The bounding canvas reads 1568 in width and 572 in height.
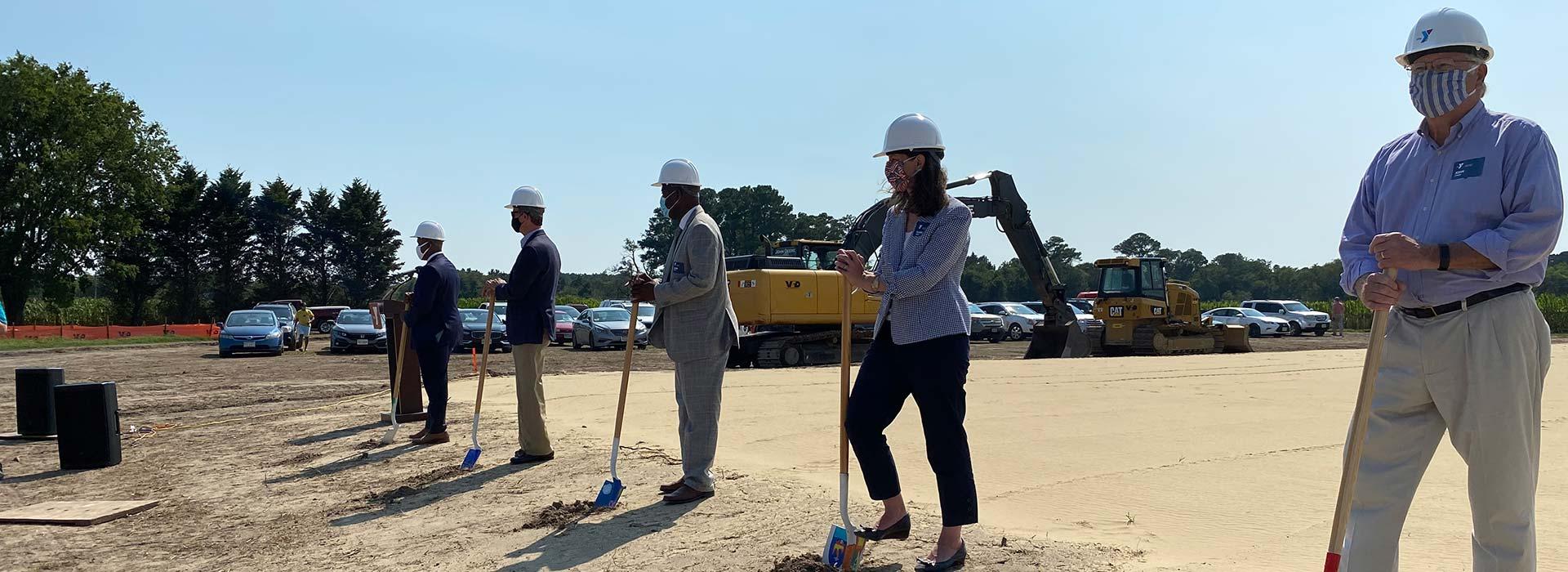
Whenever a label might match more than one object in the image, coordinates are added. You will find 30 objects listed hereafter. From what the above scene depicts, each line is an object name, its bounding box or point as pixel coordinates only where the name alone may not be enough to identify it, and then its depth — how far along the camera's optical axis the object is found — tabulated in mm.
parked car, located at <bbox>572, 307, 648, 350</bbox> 29781
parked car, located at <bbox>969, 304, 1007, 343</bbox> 37344
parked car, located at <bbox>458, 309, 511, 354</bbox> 27797
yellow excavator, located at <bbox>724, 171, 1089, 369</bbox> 22016
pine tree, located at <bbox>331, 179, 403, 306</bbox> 71812
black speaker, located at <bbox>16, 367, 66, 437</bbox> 10281
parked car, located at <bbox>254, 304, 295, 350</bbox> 32938
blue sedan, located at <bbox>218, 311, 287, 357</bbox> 28625
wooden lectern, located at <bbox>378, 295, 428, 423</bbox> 10367
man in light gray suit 5828
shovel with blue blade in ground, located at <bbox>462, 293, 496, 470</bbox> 7500
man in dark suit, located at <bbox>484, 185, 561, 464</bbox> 7566
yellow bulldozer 27578
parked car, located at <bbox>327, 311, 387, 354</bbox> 28609
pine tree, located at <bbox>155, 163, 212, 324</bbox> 63062
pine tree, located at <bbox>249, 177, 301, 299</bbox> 68438
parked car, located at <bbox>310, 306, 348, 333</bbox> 48844
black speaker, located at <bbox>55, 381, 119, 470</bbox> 8531
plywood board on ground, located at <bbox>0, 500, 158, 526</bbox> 6250
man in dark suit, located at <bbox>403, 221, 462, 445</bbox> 8727
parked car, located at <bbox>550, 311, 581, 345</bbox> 33031
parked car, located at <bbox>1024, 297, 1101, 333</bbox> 35847
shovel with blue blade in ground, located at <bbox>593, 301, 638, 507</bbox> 5801
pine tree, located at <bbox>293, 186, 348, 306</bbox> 70688
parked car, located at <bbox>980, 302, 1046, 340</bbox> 40250
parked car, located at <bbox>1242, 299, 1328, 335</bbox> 43844
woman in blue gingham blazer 4250
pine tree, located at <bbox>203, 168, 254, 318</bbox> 65000
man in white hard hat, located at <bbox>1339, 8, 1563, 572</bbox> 3092
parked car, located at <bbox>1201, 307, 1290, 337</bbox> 43656
